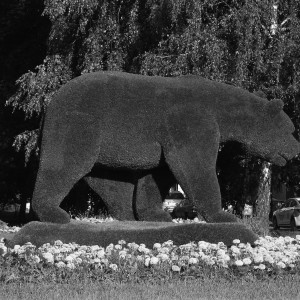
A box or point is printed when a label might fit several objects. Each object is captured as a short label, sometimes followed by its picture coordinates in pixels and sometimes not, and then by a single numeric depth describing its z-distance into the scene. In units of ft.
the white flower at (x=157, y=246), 53.09
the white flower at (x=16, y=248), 51.20
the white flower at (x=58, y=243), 54.54
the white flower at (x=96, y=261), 47.79
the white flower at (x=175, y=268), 47.23
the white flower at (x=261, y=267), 48.25
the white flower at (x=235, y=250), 50.58
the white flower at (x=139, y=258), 49.01
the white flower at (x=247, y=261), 48.24
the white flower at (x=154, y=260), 47.65
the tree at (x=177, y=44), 98.69
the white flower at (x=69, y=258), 47.72
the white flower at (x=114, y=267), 46.92
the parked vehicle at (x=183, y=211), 191.48
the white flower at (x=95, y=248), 51.58
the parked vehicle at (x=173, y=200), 232.83
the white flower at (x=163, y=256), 48.82
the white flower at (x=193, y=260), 48.36
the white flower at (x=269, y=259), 48.95
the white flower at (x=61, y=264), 47.53
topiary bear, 58.41
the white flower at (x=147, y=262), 48.13
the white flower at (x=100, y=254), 48.77
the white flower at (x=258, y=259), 48.61
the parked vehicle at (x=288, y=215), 165.63
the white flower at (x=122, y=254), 48.79
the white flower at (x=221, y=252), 49.24
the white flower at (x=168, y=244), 53.85
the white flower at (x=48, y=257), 47.79
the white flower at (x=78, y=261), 48.11
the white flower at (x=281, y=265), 48.84
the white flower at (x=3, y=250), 51.30
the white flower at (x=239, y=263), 47.87
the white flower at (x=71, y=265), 47.36
